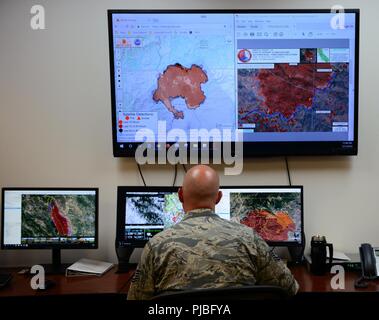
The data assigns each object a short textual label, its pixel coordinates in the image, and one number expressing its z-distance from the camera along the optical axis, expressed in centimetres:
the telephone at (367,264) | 223
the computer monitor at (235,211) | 256
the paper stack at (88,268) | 241
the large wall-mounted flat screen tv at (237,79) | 261
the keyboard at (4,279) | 222
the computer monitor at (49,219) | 251
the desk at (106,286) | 212
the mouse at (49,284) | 220
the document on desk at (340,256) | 249
